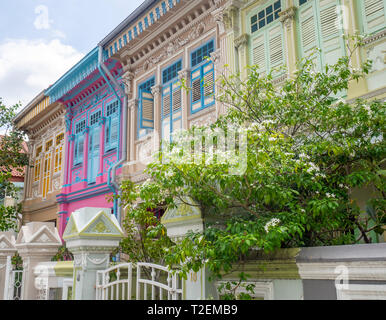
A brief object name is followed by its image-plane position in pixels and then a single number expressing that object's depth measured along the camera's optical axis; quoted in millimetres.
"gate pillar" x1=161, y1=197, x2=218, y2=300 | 3420
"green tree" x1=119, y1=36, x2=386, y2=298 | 3270
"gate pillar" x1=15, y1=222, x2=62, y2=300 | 5797
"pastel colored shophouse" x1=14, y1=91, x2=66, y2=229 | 15102
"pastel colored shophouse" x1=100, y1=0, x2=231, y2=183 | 9516
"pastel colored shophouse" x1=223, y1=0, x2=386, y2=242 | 6520
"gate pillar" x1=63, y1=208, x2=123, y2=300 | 4531
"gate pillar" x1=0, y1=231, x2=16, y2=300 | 7121
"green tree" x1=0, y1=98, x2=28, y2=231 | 13155
